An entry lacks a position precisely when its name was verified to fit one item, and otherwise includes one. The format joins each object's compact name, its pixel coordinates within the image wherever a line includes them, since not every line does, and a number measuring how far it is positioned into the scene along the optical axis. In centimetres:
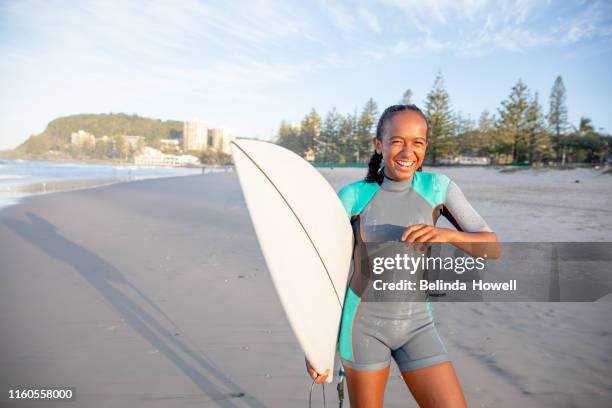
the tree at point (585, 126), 5364
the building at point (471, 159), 5630
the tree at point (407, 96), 4694
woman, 127
